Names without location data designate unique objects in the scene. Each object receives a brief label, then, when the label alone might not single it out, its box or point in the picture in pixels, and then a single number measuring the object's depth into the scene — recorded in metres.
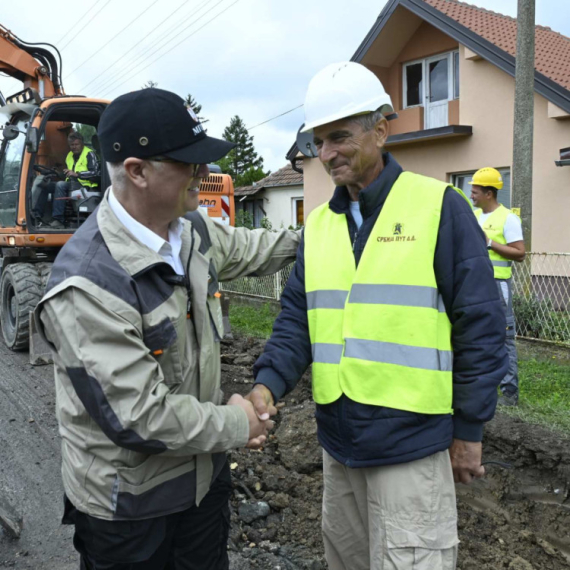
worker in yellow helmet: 5.29
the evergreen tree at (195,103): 56.61
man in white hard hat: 2.04
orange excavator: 7.63
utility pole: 9.12
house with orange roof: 10.98
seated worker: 7.80
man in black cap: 1.83
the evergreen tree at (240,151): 57.50
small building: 25.70
